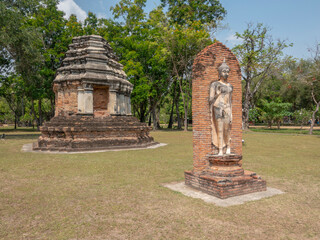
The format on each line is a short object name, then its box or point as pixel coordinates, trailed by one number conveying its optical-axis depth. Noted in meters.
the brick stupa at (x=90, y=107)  12.95
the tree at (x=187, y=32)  26.17
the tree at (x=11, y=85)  30.12
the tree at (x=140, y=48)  28.53
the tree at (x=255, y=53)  29.19
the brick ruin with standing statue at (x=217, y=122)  5.53
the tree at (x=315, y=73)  25.39
